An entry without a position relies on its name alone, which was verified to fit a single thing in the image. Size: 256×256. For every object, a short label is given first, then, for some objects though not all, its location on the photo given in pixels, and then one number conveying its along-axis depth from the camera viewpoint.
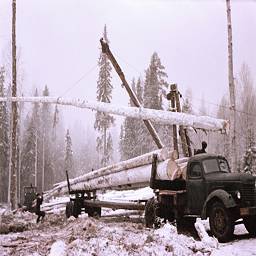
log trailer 16.20
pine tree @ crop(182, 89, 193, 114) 39.59
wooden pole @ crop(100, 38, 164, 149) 14.18
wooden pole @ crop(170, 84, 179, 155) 14.04
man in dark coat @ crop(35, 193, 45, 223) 16.12
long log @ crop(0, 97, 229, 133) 9.86
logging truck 9.47
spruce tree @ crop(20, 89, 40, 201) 49.84
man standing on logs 11.97
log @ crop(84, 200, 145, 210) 12.47
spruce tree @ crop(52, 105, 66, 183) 65.93
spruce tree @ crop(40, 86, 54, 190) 56.06
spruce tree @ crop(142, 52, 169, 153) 41.41
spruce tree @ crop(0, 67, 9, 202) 43.19
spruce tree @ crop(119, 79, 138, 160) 46.56
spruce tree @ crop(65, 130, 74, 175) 58.50
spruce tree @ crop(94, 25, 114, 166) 37.36
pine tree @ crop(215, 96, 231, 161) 55.70
